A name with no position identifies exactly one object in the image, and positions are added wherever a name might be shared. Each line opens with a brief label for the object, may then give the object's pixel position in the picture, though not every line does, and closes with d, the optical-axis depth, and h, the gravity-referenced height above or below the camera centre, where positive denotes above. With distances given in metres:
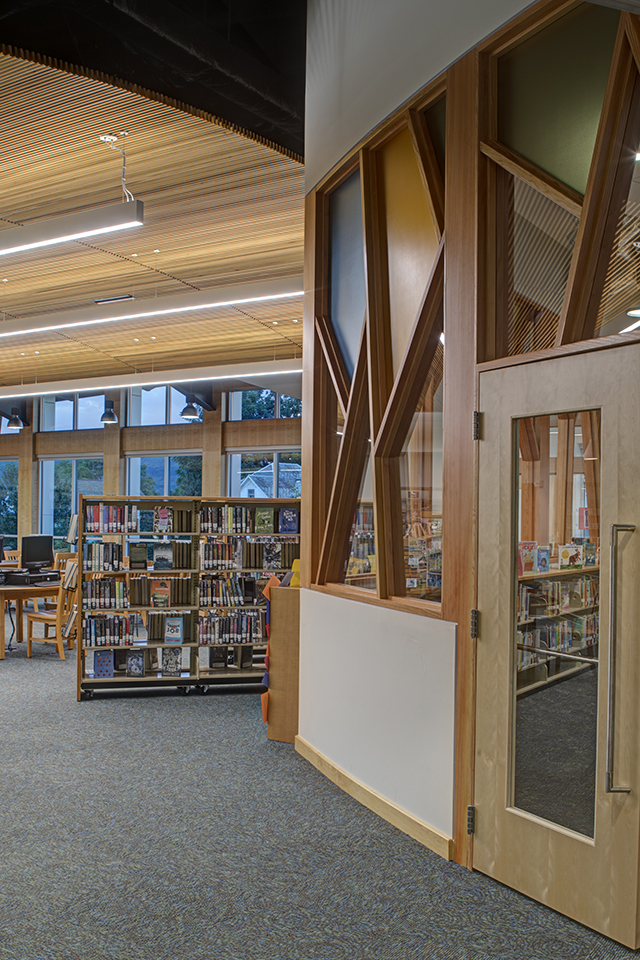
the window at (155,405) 16.97 +1.75
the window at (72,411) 17.98 +1.70
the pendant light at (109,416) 15.67 +1.37
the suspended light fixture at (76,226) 6.27 +2.17
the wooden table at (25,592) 9.22 -1.35
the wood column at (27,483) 18.66 -0.04
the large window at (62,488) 18.17 -0.15
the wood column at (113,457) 17.33 +0.58
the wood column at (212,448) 16.06 +0.75
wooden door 3.13 -0.68
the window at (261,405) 15.78 +1.65
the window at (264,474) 15.76 +0.21
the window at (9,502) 19.27 -0.53
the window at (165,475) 16.91 +0.18
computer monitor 11.04 -1.03
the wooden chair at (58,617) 8.84 -1.63
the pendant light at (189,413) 14.83 +1.37
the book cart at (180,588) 7.40 -1.05
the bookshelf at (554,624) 3.32 -0.62
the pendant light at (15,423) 16.44 +1.28
